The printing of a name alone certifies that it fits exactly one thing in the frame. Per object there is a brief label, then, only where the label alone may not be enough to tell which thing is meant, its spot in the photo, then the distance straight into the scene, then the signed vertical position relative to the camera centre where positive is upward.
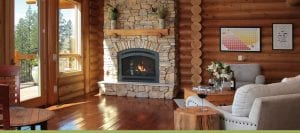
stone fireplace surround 5.29 +0.44
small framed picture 5.16 +0.65
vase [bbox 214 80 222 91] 3.91 -0.34
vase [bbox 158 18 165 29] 5.23 +0.97
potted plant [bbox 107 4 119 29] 5.46 +1.21
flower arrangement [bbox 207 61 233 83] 3.86 -0.11
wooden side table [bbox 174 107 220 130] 2.08 -0.51
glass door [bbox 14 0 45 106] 3.90 +0.30
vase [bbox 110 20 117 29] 5.49 +1.00
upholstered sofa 1.88 -0.38
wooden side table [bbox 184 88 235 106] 3.56 -0.53
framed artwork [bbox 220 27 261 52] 5.28 +0.60
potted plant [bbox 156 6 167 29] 5.20 +1.15
